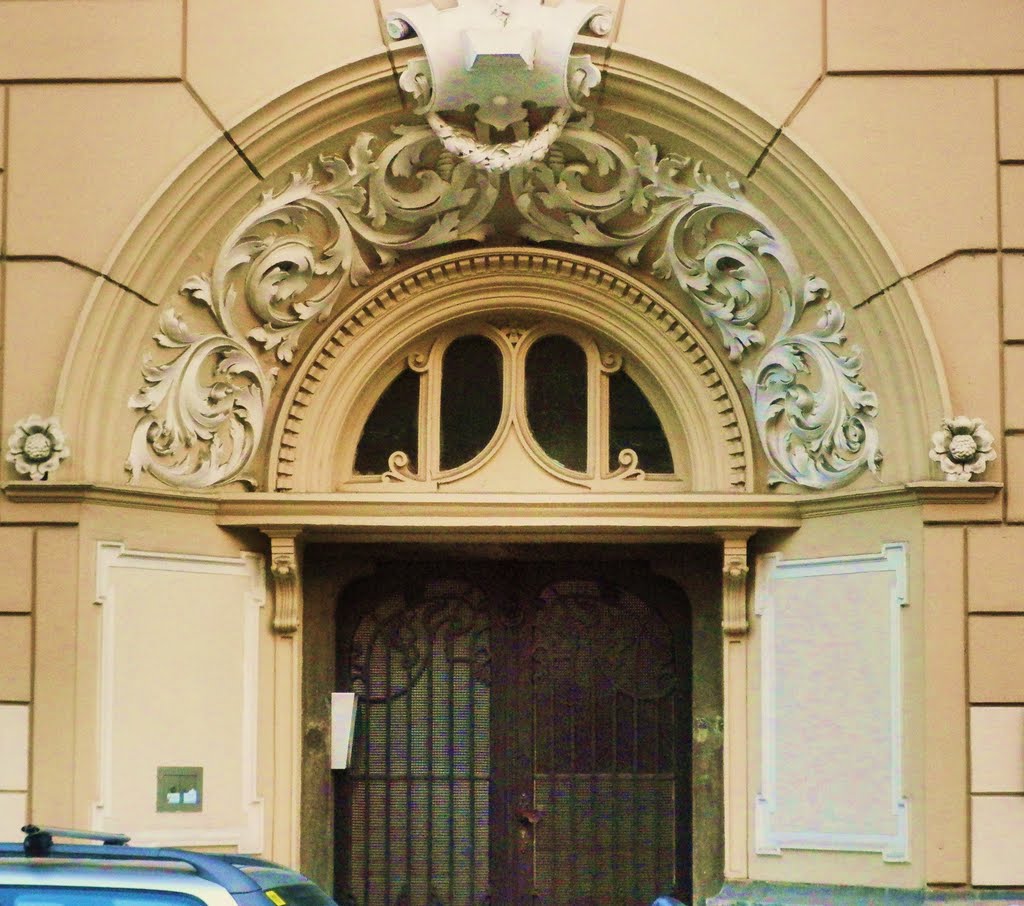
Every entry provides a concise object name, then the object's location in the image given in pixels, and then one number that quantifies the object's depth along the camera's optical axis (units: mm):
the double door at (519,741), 11570
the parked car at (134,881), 6316
